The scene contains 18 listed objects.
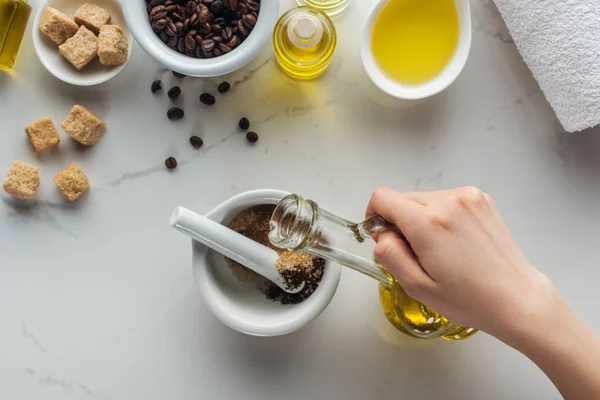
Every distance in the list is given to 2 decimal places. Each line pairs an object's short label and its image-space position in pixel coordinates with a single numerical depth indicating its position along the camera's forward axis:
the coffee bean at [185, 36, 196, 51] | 1.20
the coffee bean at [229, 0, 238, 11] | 1.21
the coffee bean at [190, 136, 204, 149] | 1.28
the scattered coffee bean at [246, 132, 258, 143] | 1.28
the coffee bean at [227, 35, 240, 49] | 1.20
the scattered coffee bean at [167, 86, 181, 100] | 1.28
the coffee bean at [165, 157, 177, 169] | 1.28
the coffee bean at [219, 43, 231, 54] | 1.19
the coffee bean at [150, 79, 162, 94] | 1.29
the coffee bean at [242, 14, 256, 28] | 1.20
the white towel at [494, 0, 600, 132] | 1.17
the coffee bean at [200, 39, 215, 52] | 1.19
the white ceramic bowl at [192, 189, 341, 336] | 1.09
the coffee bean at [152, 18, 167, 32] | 1.19
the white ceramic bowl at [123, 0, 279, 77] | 1.15
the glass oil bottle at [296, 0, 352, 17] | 1.28
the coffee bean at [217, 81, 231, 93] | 1.29
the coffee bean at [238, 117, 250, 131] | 1.29
